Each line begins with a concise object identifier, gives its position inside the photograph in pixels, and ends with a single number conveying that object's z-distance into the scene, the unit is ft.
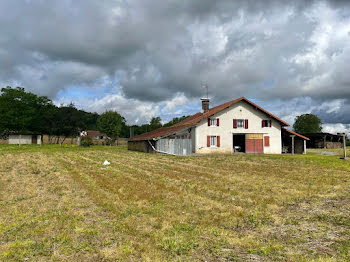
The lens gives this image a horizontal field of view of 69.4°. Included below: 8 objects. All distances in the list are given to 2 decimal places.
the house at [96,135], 271.88
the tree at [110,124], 221.25
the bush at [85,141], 161.38
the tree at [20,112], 183.83
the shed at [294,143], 100.42
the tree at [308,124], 281.74
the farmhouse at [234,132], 94.63
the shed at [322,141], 145.49
